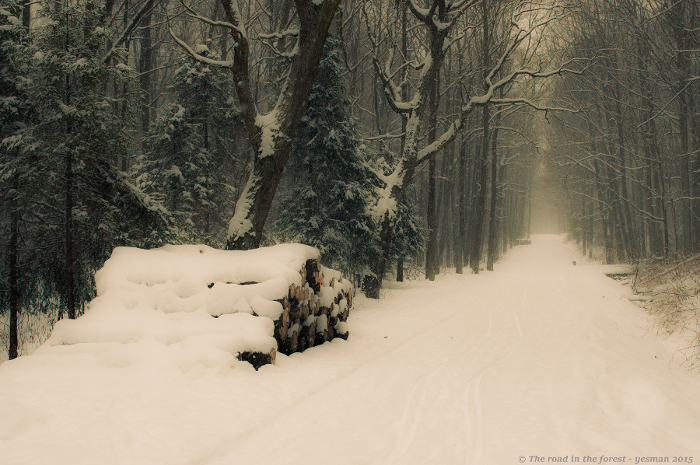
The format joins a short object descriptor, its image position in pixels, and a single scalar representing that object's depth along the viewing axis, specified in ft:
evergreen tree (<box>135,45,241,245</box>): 43.62
